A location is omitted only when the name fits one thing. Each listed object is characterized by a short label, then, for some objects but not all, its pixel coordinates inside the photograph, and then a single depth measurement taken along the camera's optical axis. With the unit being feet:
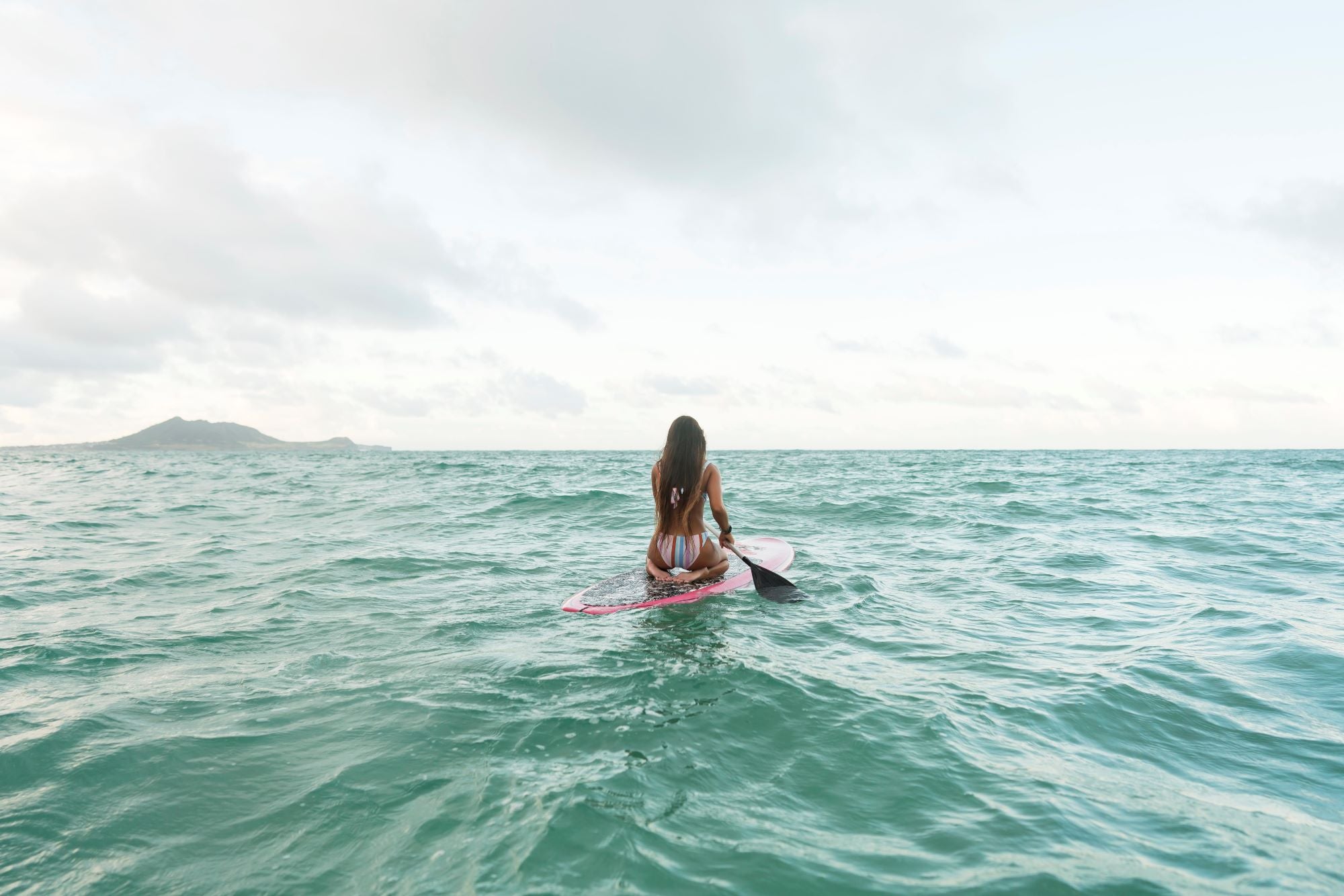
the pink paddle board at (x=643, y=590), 24.35
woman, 24.41
